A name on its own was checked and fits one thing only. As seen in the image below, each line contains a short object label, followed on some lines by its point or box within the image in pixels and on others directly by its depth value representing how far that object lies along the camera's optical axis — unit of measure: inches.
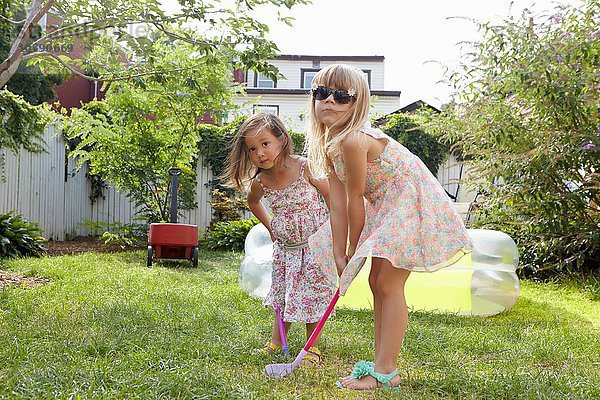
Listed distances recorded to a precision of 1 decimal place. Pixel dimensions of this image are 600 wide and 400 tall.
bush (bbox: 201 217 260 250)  361.1
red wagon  266.7
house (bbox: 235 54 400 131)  743.7
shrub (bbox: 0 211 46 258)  261.1
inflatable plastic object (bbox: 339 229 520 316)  177.2
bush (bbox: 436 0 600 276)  212.5
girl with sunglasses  95.6
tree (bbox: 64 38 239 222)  326.0
